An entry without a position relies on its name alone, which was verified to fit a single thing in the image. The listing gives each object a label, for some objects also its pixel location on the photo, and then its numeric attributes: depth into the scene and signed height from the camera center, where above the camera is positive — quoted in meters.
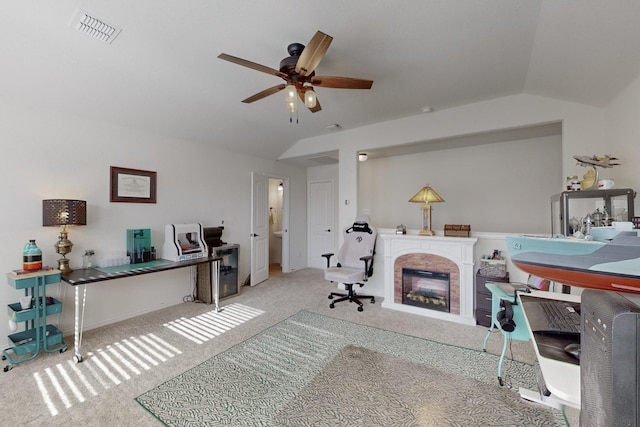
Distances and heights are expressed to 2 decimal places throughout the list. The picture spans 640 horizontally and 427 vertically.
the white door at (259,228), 4.85 -0.25
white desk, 0.83 -0.55
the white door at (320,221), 6.11 -0.14
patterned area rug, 1.75 -1.32
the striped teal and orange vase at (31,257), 2.48 -0.39
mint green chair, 1.95 -0.79
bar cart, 2.36 -0.94
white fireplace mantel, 3.25 -0.54
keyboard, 1.18 -0.51
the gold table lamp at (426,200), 3.55 +0.19
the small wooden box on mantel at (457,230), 3.40 -0.21
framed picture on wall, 3.26 +0.39
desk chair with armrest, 3.70 -0.69
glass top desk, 2.46 -0.59
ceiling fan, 1.83 +1.07
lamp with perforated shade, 2.61 -0.01
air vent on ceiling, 1.92 +1.42
